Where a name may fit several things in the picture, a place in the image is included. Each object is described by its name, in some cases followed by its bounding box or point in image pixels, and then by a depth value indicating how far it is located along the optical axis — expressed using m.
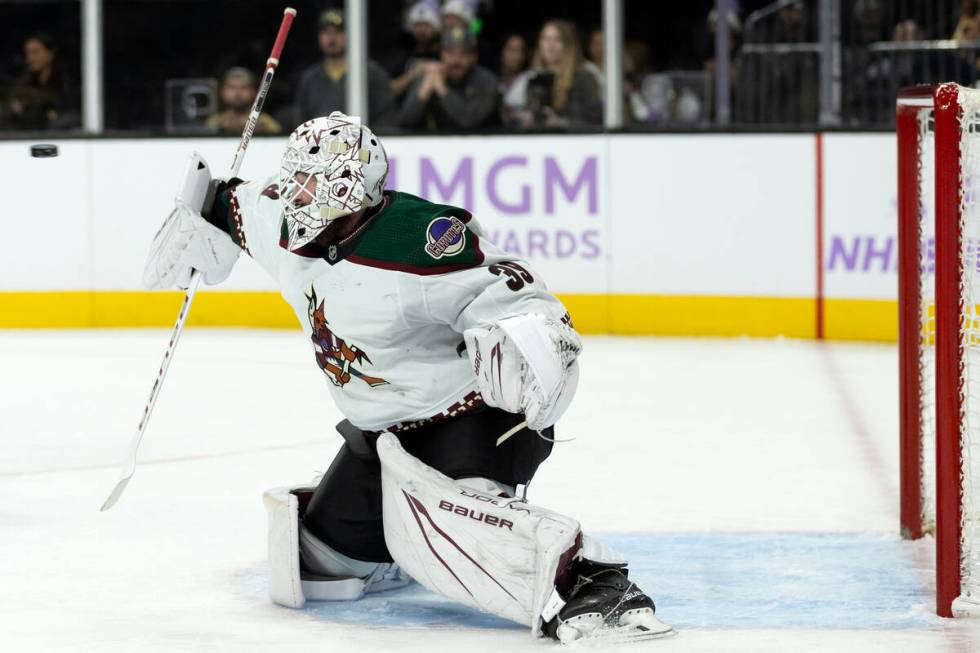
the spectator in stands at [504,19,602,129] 15.19
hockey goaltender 5.59
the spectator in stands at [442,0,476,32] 15.30
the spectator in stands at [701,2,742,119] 14.87
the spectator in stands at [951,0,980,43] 14.14
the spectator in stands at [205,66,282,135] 15.85
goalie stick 7.15
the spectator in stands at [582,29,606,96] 15.16
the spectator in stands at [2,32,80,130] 16.11
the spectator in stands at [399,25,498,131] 15.31
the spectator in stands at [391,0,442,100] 15.59
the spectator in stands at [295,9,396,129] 15.65
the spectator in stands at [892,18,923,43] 14.27
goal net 6.00
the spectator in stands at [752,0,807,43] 14.72
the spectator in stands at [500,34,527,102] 15.33
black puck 8.50
